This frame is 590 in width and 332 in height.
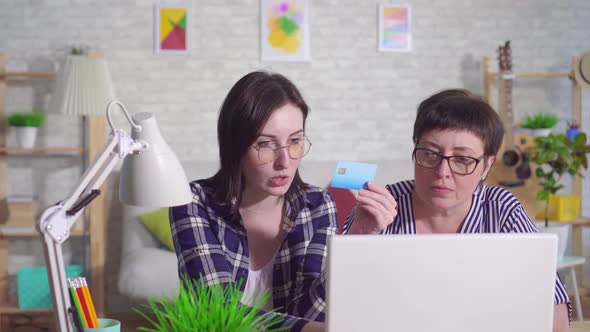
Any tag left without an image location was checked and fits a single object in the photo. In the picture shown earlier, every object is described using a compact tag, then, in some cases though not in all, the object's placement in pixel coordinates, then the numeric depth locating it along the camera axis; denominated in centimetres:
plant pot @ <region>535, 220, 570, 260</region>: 395
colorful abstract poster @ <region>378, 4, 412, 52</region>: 451
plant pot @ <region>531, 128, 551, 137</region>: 433
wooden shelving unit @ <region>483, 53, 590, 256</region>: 443
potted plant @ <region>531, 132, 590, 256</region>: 406
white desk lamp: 88
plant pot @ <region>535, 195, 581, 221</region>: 428
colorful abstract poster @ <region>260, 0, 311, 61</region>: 442
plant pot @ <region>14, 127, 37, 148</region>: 402
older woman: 149
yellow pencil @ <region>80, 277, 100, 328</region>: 112
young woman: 158
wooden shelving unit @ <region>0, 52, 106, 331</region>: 399
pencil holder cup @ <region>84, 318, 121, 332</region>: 115
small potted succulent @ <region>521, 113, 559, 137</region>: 431
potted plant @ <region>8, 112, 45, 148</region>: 402
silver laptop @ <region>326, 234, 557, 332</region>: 98
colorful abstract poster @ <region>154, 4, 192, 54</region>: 431
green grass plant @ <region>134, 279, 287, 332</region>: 100
